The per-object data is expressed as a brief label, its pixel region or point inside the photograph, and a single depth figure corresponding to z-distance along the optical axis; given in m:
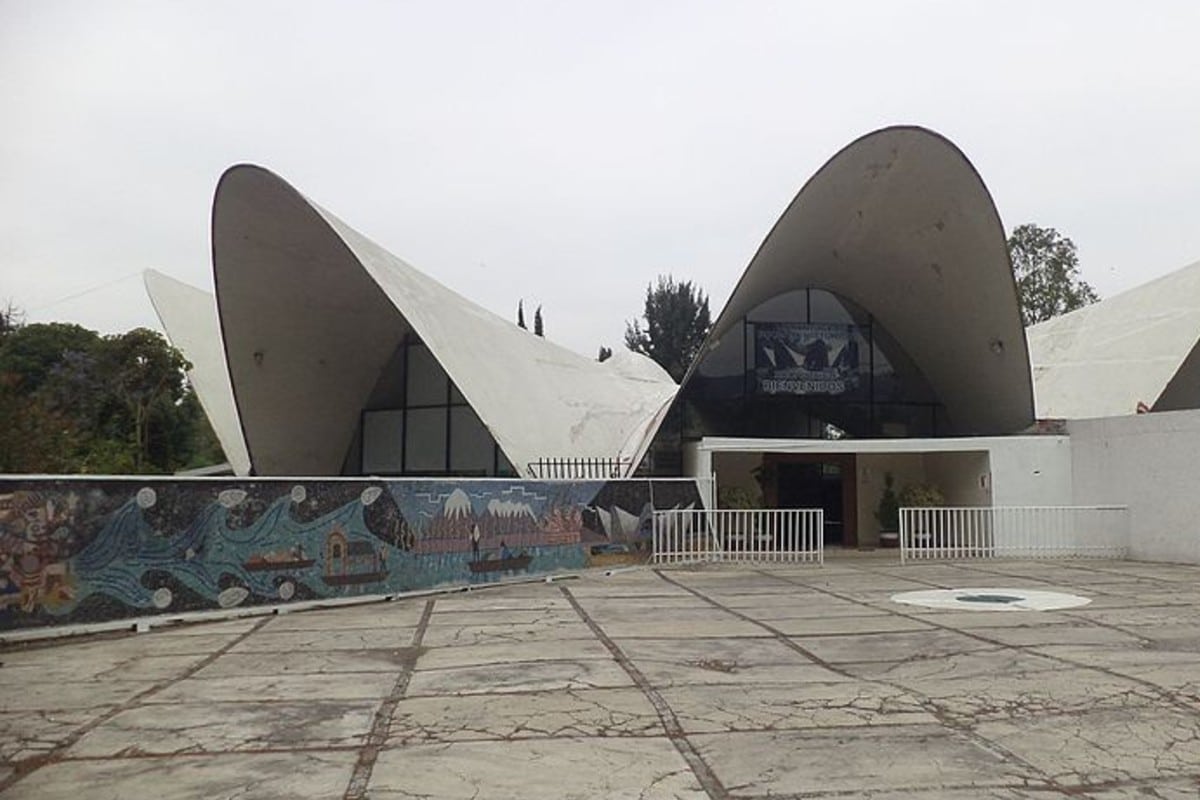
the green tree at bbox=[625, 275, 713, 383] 57.66
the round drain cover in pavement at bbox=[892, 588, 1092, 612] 10.63
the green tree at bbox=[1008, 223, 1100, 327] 44.09
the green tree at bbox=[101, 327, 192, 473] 25.58
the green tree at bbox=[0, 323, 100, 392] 32.50
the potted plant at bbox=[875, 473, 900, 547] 21.91
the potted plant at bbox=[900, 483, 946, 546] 21.12
